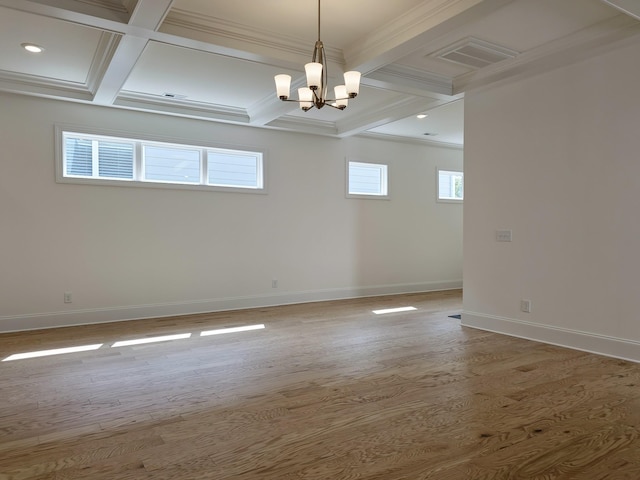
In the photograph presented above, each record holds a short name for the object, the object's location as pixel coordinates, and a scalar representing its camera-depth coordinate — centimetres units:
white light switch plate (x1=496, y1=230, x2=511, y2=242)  467
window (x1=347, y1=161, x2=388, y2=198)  752
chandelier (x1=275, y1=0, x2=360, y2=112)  319
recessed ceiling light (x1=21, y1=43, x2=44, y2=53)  396
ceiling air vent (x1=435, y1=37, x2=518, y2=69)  394
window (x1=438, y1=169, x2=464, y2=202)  851
